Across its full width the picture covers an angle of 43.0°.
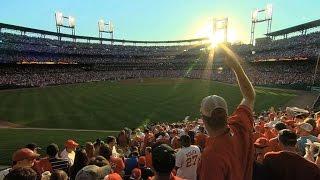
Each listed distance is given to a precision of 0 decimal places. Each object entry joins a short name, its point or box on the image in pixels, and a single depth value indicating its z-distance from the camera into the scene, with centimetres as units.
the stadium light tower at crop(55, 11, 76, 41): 11875
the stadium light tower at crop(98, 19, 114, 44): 13538
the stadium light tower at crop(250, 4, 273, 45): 10575
